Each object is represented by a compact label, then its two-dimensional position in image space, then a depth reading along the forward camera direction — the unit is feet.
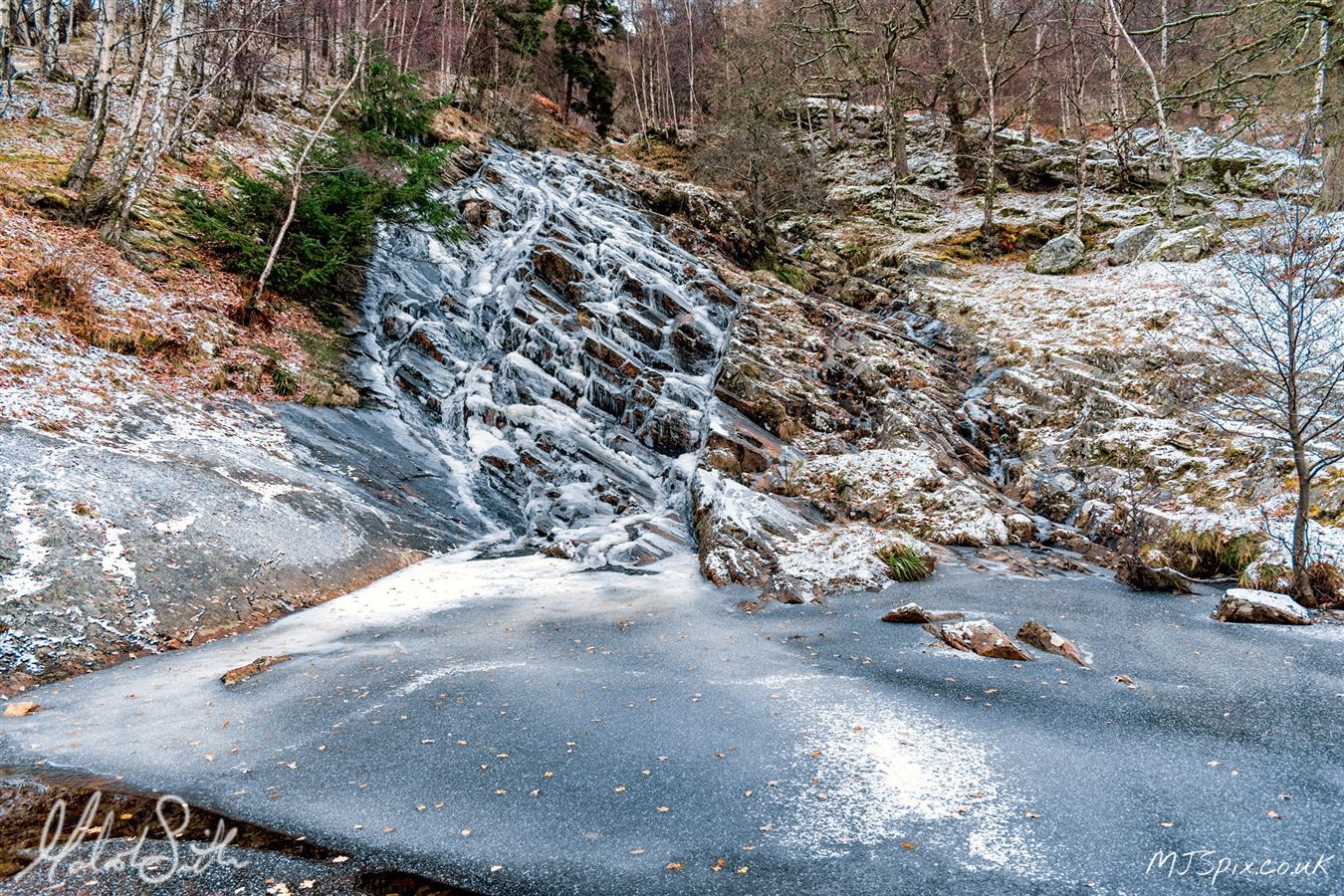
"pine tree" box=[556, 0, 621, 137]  117.80
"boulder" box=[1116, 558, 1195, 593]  29.55
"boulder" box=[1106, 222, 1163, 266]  67.21
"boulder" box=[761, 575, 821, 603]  30.86
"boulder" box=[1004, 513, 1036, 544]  38.58
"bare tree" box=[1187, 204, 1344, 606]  25.73
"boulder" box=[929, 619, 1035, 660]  22.26
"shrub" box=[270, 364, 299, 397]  40.29
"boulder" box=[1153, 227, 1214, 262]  62.28
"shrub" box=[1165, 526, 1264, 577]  30.71
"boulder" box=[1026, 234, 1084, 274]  71.56
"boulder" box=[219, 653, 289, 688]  20.27
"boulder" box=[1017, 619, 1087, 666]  22.19
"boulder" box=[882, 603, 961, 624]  26.48
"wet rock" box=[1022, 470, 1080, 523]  41.24
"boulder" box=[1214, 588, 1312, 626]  24.17
